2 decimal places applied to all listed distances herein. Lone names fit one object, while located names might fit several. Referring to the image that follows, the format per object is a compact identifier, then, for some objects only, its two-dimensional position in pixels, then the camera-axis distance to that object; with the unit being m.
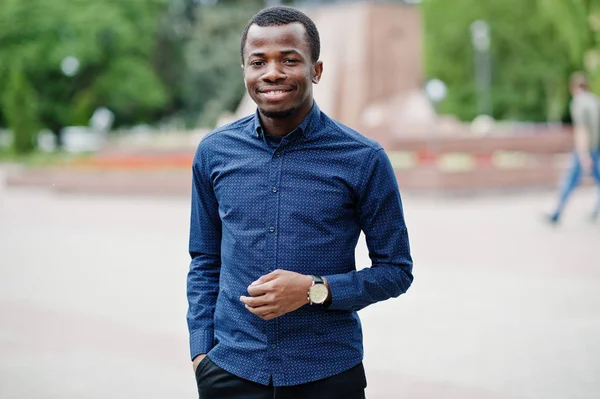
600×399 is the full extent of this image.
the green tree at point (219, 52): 43.72
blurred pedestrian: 11.60
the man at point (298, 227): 2.24
